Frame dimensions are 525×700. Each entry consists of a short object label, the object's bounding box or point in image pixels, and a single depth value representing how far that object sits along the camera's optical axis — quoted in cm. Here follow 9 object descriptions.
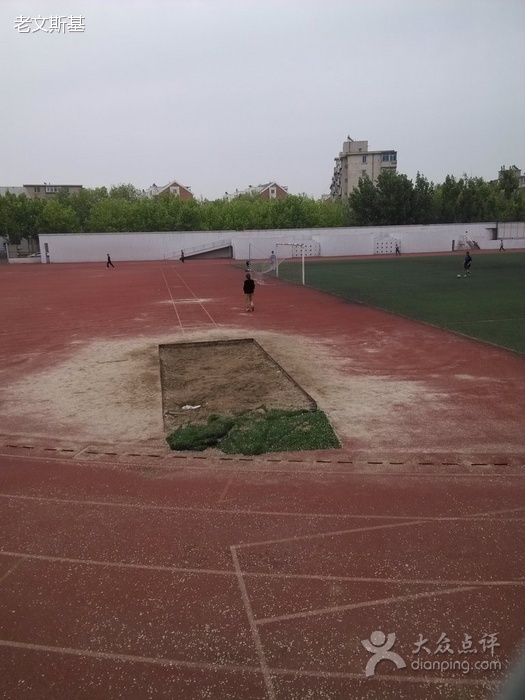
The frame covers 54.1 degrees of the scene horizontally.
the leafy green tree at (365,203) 6656
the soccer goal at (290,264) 3449
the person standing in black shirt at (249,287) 1986
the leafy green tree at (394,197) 6569
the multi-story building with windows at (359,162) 9329
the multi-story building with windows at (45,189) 10625
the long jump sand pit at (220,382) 955
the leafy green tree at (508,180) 6147
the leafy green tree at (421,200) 6662
